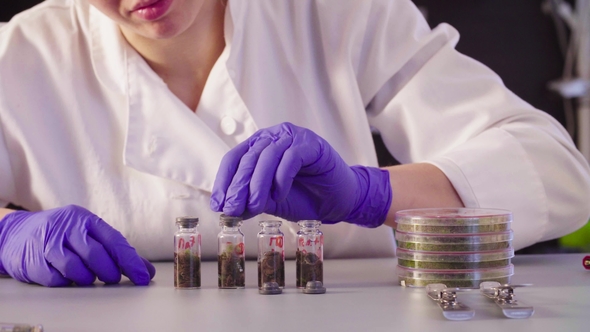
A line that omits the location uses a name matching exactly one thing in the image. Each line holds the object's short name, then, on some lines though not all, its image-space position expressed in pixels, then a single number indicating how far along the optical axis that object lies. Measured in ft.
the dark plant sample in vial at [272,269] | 3.81
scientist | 4.88
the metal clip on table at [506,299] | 2.83
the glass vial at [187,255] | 3.89
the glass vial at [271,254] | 3.82
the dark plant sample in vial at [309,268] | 3.87
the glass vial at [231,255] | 3.88
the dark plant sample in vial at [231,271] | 3.87
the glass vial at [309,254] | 3.87
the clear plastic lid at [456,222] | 3.67
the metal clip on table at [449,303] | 2.81
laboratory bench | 2.74
